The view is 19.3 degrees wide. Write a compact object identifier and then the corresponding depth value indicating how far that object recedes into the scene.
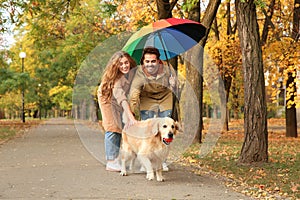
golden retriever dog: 13.57
